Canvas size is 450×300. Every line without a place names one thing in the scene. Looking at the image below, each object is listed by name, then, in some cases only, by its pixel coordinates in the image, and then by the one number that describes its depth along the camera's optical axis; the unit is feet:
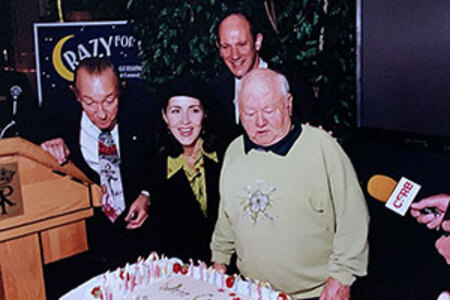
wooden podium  7.20
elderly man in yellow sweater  7.79
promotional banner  7.38
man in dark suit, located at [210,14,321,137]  8.13
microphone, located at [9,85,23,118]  7.16
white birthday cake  7.68
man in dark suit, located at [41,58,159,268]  7.68
